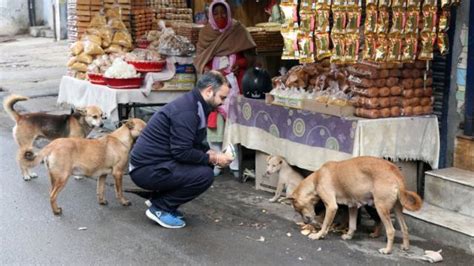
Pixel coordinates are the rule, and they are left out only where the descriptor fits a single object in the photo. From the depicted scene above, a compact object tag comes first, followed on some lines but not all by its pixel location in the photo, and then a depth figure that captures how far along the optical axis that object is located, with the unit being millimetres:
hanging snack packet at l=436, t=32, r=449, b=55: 5887
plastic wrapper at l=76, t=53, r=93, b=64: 9453
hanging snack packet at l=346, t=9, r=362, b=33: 5766
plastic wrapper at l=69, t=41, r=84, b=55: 9555
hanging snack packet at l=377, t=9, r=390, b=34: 5725
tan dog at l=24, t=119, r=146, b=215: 6152
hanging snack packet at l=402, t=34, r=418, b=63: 5809
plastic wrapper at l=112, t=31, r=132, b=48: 9523
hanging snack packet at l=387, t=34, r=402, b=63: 5750
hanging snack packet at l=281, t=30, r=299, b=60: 5996
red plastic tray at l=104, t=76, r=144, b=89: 8516
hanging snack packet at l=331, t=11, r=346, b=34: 5777
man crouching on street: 5512
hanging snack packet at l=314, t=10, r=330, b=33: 5820
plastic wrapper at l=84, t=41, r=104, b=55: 9375
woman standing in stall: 7863
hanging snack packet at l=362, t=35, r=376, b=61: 5742
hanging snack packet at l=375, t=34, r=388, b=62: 5738
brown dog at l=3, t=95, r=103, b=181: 7648
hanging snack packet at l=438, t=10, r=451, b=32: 5848
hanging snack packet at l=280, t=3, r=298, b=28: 5977
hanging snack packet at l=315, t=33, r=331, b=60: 5868
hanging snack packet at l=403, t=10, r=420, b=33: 5785
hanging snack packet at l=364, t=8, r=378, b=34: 5707
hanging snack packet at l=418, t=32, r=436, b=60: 5848
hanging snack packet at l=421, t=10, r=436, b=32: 5809
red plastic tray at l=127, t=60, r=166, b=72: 8695
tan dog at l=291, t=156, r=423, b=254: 5055
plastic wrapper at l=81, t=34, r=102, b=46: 9461
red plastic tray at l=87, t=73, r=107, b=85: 8852
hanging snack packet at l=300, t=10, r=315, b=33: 5859
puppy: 6531
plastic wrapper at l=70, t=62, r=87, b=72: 9500
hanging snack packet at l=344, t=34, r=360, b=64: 5785
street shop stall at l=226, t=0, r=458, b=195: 5762
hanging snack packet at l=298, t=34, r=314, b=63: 5914
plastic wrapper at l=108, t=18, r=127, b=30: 9695
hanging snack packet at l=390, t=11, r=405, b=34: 5744
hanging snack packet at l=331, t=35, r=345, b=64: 5805
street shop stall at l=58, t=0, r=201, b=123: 8594
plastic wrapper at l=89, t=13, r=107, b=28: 9711
